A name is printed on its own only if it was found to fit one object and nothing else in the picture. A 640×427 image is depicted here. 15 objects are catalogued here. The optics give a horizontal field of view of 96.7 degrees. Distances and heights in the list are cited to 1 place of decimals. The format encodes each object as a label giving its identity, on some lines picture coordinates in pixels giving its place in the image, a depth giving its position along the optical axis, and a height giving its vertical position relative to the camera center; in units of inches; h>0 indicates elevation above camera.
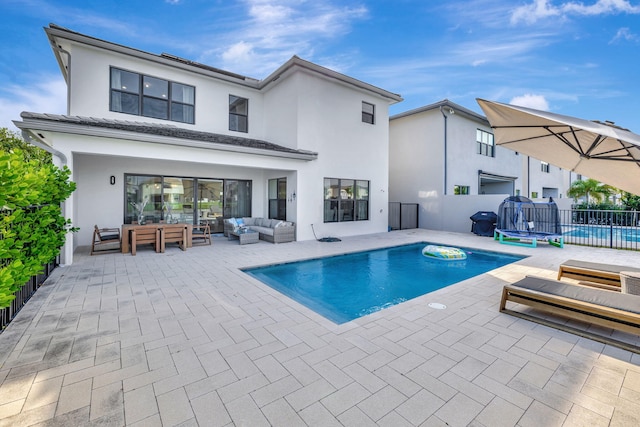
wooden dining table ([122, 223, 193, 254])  326.0 -26.8
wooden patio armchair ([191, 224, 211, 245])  386.7 -42.3
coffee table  395.9 -41.5
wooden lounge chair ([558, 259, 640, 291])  192.5 -45.1
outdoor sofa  411.2 -32.0
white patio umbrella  159.0 +45.9
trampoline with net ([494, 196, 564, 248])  402.6 -20.4
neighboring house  578.9 +106.5
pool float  344.6 -55.6
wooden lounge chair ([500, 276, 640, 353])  129.2 -47.3
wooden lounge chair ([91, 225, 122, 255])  316.7 -43.4
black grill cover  486.0 -23.0
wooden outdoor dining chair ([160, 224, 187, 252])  350.0 -35.0
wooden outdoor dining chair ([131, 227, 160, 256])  325.7 -35.7
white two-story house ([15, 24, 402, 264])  332.8 +79.1
